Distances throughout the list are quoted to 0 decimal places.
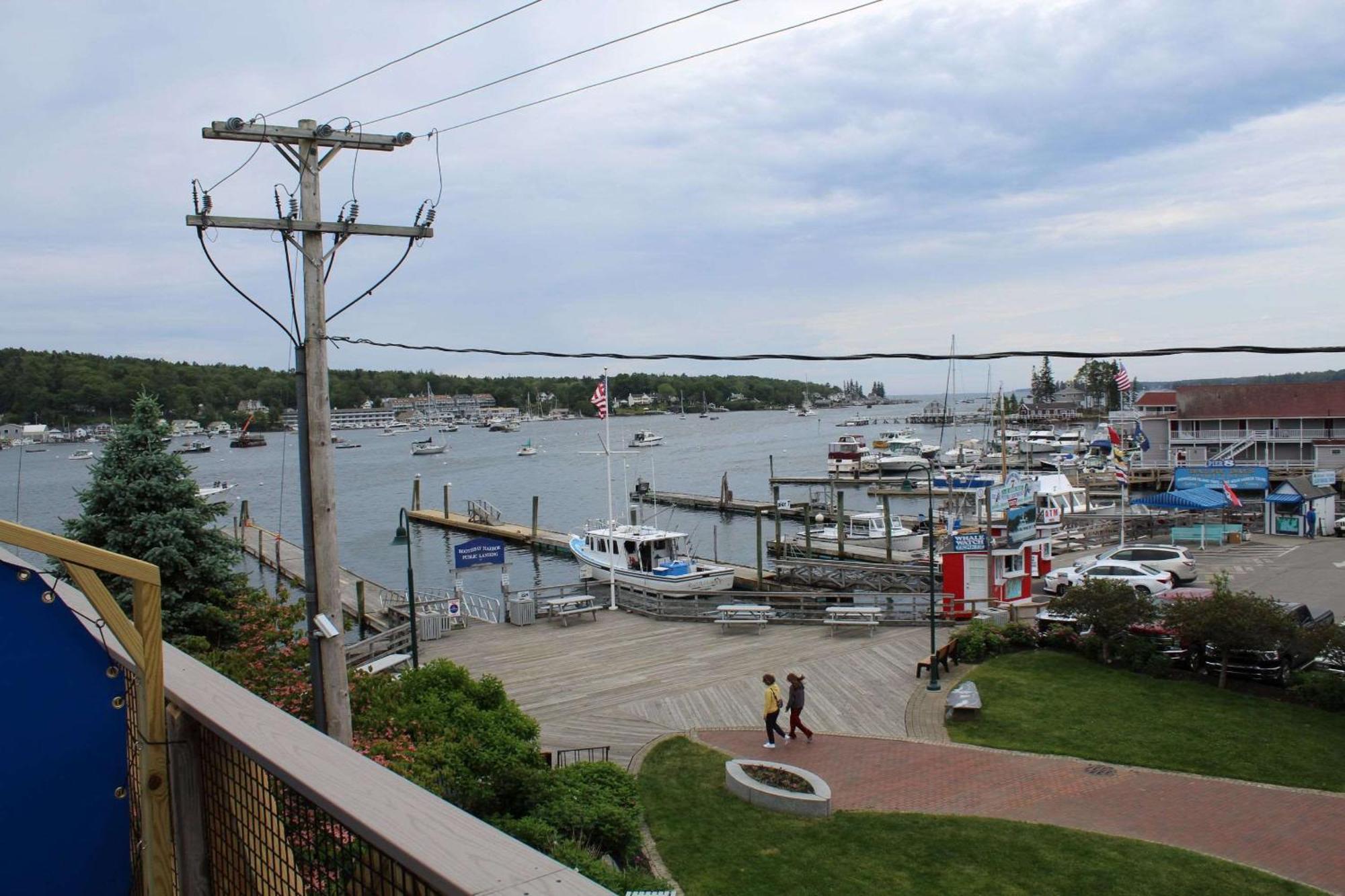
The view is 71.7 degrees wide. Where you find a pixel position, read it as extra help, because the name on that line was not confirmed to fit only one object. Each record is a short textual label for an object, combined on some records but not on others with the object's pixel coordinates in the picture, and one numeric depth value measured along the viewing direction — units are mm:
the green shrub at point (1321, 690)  15039
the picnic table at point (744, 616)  22281
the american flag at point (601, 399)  28656
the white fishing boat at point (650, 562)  30328
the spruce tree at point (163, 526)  16375
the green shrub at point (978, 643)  19016
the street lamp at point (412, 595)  17453
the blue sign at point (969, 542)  24016
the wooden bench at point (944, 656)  17609
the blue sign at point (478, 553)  25891
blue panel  2438
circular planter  11766
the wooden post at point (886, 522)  40188
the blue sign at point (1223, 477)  43844
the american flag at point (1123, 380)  47625
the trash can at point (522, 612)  23531
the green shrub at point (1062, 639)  18969
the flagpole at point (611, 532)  25753
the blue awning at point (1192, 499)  37156
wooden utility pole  8727
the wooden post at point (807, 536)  41275
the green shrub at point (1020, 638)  19469
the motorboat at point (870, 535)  44812
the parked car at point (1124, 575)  25531
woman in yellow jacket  14234
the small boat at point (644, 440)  128125
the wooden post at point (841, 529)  42594
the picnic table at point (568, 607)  23625
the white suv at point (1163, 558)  27484
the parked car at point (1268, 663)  16188
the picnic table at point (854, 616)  21469
